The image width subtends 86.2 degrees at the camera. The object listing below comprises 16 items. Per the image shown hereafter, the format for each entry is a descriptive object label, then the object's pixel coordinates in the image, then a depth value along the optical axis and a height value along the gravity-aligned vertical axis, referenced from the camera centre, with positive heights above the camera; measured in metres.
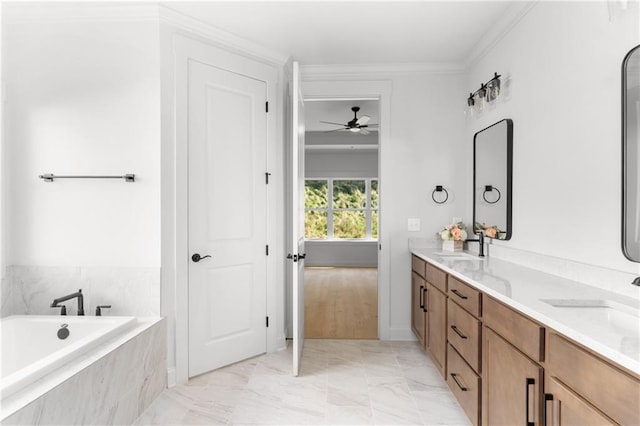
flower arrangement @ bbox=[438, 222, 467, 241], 2.96 -0.20
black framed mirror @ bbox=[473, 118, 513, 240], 2.45 +0.24
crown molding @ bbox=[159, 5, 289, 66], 2.39 +1.33
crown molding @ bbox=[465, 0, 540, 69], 2.23 +1.32
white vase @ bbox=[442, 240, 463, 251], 2.98 -0.31
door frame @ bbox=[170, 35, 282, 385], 2.41 -0.03
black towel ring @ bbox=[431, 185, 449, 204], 3.26 +0.15
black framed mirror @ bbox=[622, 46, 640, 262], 1.41 +0.23
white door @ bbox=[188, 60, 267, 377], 2.56 -0.06
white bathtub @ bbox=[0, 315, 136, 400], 2.08 -0.77
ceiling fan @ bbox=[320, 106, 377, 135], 4.77 +1.24
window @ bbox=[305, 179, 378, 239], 7.50 +0.01
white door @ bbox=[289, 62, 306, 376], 2.48 -0.19
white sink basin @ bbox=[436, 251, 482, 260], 2.63 -0.37
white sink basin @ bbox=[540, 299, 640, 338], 1.12 -0.37
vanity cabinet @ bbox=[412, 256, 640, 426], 0.94 -0.60
